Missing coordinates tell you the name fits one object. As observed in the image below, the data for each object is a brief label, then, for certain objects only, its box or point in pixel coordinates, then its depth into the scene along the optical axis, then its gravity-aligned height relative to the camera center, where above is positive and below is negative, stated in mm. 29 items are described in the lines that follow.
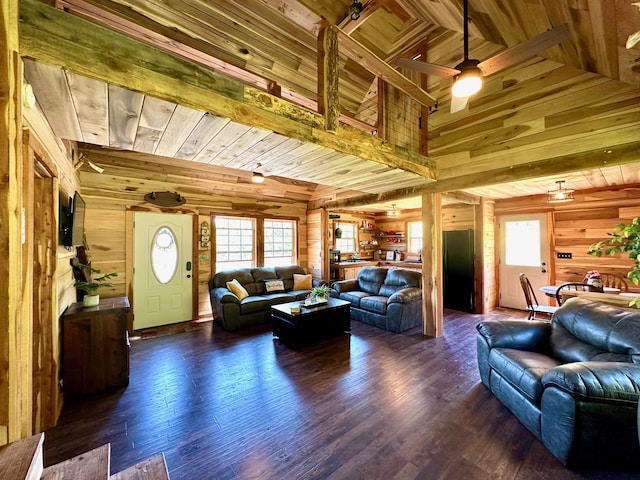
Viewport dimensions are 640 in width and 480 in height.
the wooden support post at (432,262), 4199 -374
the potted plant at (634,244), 1620 -39
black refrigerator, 5695 -713
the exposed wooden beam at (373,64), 2643 +1856
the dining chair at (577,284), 3827 -760
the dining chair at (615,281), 4547 -765
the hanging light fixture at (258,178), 4258 +1015
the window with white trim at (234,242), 5656 -44
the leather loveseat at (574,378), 1688 -1075
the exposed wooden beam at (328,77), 2451 +1542
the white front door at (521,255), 5430 -363
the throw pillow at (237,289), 4882 -933
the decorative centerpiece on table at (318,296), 4255 -950
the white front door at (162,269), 4629 -530
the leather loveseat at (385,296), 4434 -1099
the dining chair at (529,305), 4118 -1071
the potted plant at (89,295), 2840 -604
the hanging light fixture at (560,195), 4090 +679
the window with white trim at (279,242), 6352 -58
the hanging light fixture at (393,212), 6895 +718
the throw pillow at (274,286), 5462 -969
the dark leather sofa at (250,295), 4535 -1087
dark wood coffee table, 3793 -1250
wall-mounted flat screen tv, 2687 +205
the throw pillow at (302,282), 5855 -950
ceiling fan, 1934 +1479
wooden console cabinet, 2580 -1095
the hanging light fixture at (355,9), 3005 +2667
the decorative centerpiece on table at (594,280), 3826 -618
